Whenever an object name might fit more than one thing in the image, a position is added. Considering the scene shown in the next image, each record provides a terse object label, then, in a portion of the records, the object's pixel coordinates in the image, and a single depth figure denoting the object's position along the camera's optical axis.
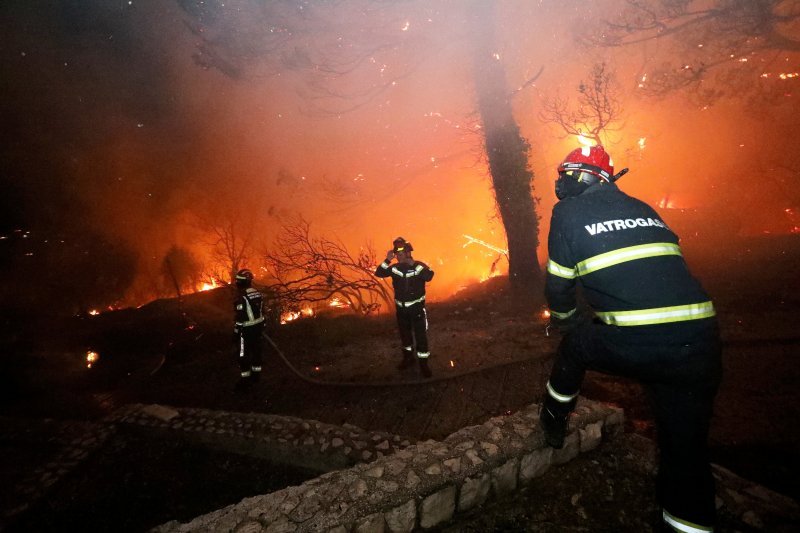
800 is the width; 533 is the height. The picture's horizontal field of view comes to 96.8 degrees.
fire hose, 5.21
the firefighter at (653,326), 1.98
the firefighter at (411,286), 5.41
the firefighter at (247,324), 5.90
